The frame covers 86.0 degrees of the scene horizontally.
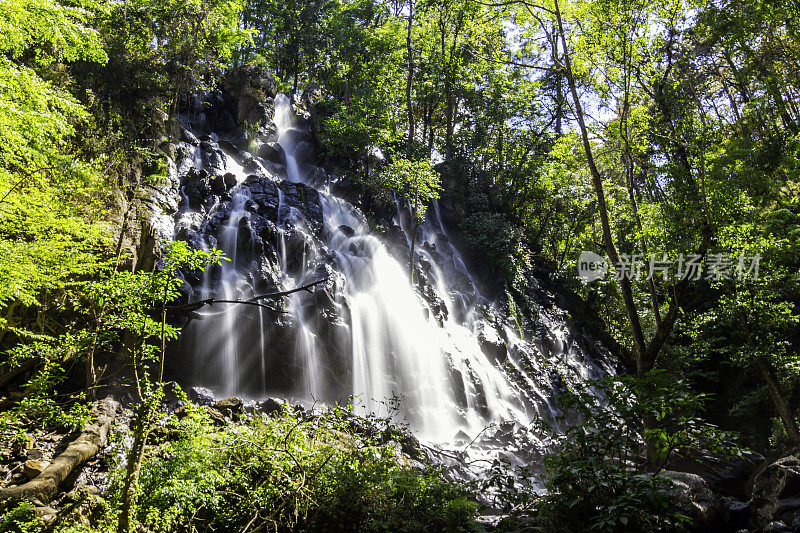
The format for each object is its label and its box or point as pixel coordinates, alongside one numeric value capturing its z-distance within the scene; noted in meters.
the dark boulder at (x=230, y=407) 8.30
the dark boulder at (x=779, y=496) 5.98
